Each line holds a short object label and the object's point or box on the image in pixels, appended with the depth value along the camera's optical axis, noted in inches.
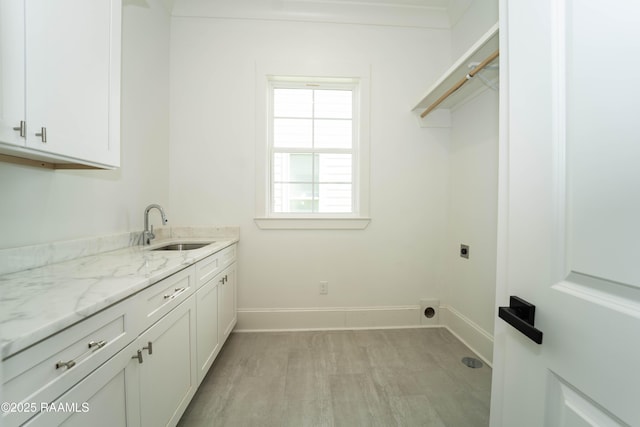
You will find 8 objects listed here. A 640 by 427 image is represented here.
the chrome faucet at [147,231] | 67.8
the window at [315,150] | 91.4
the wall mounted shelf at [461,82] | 52.9
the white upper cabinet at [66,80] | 30.2
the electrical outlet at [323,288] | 87.0
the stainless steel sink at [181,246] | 73.3
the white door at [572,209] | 14.9
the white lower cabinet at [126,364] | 21.2
